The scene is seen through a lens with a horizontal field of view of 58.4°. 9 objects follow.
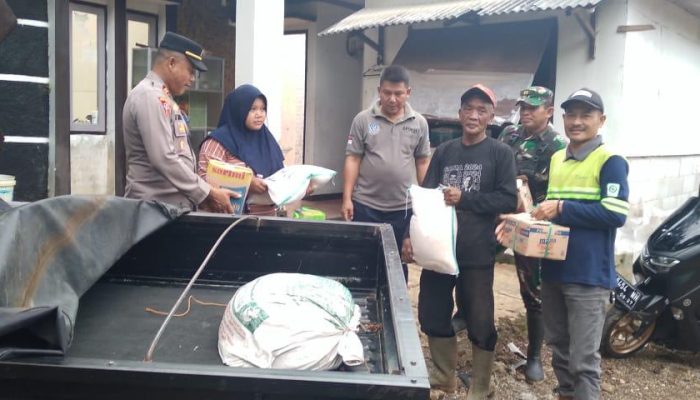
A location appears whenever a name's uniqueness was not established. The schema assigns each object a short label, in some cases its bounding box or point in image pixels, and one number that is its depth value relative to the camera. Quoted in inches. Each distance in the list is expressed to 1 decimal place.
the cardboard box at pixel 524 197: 133.6
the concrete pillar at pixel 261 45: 198.4
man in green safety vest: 112.7
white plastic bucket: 163.8
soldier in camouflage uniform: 149.8
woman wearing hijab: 144.3
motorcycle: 154.2
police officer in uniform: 126.3
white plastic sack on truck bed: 68.9
